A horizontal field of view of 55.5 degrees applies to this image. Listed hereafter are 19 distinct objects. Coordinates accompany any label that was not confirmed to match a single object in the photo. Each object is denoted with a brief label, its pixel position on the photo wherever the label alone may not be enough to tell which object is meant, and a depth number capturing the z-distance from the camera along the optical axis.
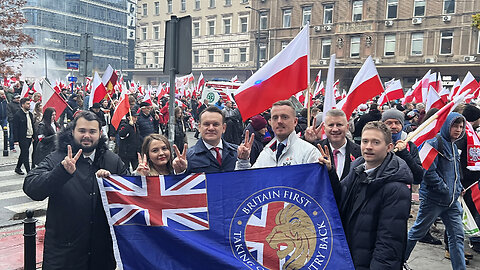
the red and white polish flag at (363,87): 6.77
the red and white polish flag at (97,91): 11.60
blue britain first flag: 3.30
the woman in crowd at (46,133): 7.54
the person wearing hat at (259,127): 7.01
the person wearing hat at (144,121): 10.02
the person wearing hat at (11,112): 13.74
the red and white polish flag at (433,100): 8.14
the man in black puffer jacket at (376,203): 3.09
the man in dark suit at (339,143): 4.59
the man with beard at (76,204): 3.41
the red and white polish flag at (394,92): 13.97
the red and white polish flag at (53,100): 9.26
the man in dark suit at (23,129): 10.52
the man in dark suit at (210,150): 4.14
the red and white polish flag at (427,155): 4.90
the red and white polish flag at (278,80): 5.39
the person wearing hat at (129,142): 9.46
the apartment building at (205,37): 50.50
